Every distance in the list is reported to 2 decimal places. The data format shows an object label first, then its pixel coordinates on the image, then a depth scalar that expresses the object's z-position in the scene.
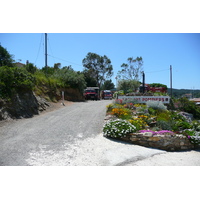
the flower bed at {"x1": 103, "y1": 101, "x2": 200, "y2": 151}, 6.52
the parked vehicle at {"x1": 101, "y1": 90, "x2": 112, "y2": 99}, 34.05
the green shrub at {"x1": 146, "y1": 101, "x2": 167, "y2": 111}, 11.04
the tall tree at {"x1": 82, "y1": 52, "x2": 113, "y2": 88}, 40.44
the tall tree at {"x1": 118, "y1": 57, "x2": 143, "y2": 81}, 35.91
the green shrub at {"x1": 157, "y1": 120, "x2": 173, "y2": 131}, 7.67
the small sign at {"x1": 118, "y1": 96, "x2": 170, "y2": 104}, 12.41
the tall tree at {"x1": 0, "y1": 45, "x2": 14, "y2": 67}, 20.88
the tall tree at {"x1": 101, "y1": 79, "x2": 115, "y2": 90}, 56.22
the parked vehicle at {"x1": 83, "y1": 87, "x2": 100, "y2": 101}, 27.72
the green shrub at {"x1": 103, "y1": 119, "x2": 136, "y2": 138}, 6.75
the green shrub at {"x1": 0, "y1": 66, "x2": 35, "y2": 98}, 9.80
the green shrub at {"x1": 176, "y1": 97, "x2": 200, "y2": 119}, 14.03
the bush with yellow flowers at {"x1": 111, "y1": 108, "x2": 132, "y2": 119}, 8.68
